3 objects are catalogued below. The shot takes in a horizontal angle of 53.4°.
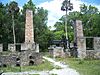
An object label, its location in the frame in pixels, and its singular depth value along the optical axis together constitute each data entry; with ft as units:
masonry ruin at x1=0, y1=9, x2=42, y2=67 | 31.52
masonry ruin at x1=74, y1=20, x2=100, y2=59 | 39.83
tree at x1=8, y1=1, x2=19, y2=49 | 63.12
